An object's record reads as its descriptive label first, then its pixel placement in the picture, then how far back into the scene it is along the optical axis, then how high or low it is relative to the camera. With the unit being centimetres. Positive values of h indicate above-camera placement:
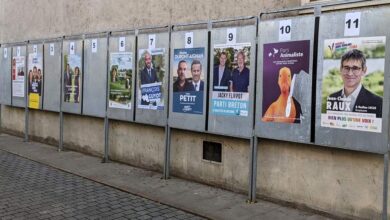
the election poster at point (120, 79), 813 +17
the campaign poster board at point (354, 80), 482 +16
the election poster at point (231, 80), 620 +16
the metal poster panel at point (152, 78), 742 +18
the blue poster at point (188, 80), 679 +15
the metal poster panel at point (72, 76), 938 +22
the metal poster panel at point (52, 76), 1013 +23
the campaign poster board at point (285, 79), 548 +17
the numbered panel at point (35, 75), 1073 +25
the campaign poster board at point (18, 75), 1138 +25
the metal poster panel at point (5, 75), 1200 +26
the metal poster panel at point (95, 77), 873 +20
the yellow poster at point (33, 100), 1085 -34
